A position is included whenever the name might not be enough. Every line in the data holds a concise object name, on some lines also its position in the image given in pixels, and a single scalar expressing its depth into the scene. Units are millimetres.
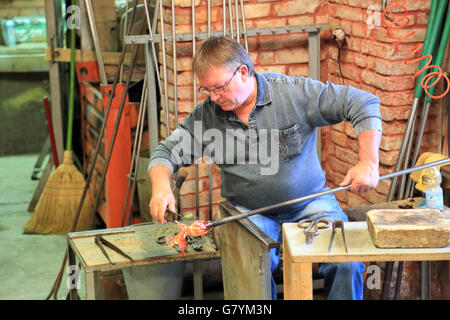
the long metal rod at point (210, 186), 4016
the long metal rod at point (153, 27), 3955
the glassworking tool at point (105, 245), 3207
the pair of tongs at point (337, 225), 2706
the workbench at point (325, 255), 2500
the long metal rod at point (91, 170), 4266
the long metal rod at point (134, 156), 4441
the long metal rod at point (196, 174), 3887
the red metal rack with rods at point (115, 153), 4777
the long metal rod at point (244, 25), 3990
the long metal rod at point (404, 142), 3639
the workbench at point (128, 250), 3139
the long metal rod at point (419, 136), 3623
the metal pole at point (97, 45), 4684
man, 3021
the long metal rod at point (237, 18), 3936
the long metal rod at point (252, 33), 3924
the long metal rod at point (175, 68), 3877
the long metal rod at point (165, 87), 3945
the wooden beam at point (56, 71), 5730
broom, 5516
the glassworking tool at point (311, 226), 2665
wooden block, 2527
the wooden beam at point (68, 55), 5664
